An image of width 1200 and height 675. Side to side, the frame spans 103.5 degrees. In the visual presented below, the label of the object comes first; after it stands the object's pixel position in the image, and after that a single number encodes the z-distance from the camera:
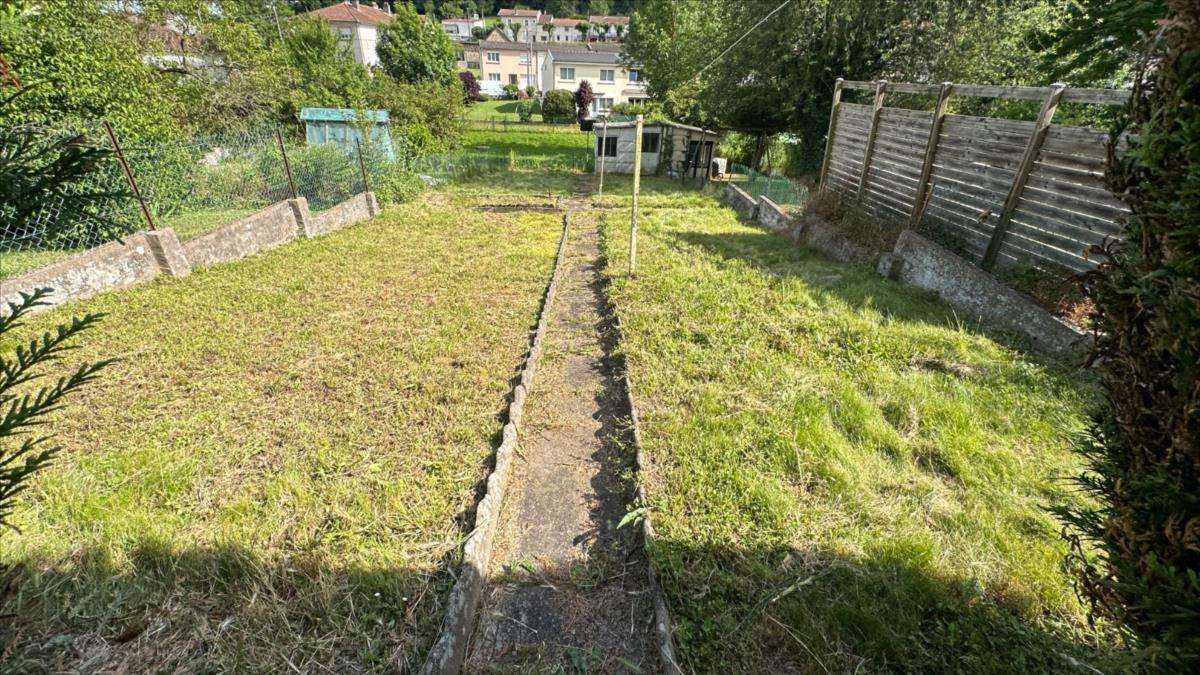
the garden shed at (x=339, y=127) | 12.89
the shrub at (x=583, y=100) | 42.66
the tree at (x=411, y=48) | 30.44
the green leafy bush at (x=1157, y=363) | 1.32
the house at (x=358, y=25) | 43.78
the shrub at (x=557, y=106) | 40.41
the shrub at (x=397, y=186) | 12.02
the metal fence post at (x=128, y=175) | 5.86
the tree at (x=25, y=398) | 1.30
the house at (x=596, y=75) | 50.50
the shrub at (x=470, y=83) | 47.79
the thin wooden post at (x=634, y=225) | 6.65
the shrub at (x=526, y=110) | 41.69
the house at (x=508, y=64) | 60.19
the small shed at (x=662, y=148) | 18.50
